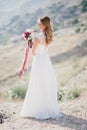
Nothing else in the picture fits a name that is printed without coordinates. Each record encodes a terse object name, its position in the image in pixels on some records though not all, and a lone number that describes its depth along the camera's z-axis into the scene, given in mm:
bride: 9531
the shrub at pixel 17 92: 14717
